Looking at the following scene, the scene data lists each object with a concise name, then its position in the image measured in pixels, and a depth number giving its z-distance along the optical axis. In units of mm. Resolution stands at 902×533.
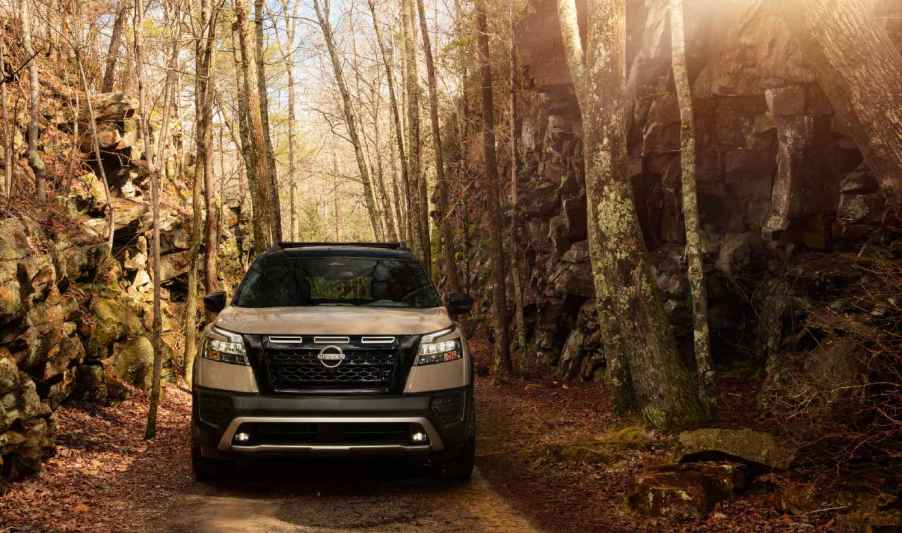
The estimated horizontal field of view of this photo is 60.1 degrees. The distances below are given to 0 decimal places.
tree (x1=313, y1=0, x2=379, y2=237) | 21703
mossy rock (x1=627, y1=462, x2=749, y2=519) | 5844
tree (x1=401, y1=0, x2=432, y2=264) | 19297
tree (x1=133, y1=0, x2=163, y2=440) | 9188
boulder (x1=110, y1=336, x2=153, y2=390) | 12195
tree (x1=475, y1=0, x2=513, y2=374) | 15602
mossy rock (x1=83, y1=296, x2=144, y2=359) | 11422
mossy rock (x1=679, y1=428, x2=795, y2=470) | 6152
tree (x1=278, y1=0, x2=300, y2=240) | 30547
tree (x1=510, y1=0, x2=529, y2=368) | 15594
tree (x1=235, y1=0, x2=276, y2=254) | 15367
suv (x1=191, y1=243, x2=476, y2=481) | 5961
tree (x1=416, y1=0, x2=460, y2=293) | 17812
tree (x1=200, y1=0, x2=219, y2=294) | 12539
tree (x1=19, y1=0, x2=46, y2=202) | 11562
